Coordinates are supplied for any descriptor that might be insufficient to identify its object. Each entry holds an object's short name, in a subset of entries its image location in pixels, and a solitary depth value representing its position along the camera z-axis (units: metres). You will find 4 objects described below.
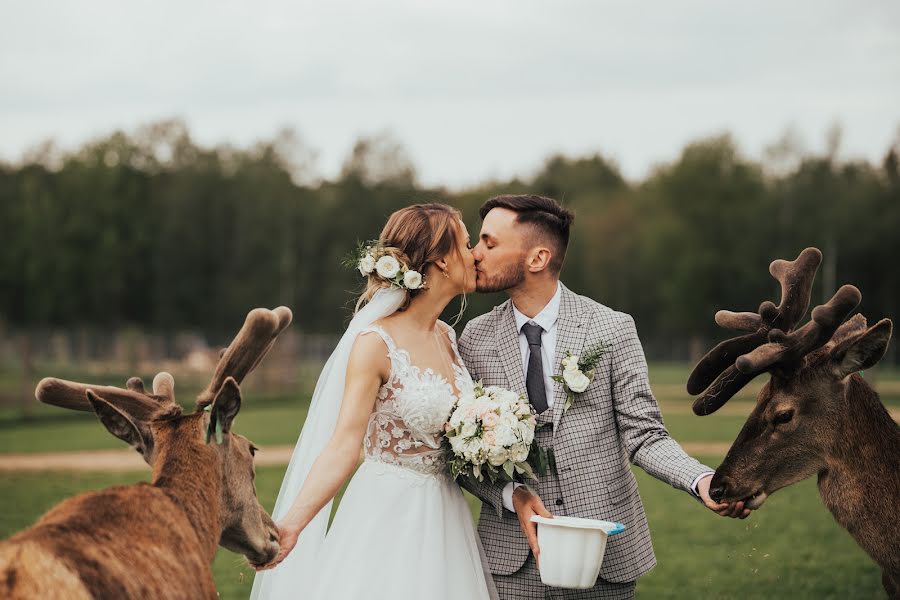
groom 4.96
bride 4.72
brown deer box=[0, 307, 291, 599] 3.18
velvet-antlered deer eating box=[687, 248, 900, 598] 4.41
